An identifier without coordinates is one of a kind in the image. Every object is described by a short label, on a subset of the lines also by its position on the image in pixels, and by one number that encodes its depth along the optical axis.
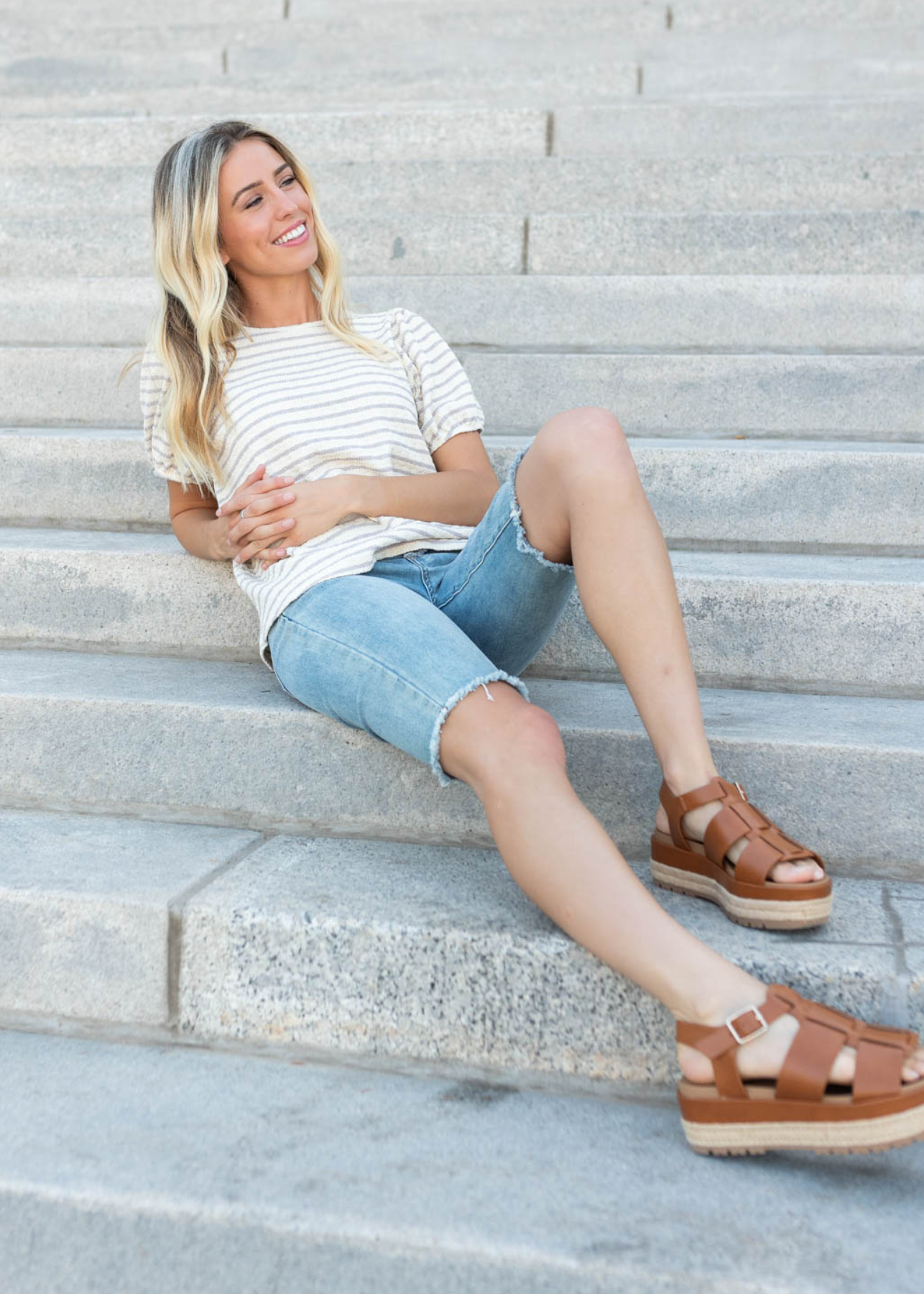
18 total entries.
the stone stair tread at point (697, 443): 2.64
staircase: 1.42
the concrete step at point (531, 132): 3.85
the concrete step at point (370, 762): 1.98
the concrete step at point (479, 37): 4.50
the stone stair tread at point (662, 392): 2.84
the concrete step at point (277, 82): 4.48
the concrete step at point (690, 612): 2.28
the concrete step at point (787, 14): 4.70
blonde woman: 1.50
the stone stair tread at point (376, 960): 1.68
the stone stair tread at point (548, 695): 2.08
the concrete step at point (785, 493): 2.54
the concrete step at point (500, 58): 4.40
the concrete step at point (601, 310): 3.05
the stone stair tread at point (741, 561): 2.35
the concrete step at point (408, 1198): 1.32
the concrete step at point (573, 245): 3.26
